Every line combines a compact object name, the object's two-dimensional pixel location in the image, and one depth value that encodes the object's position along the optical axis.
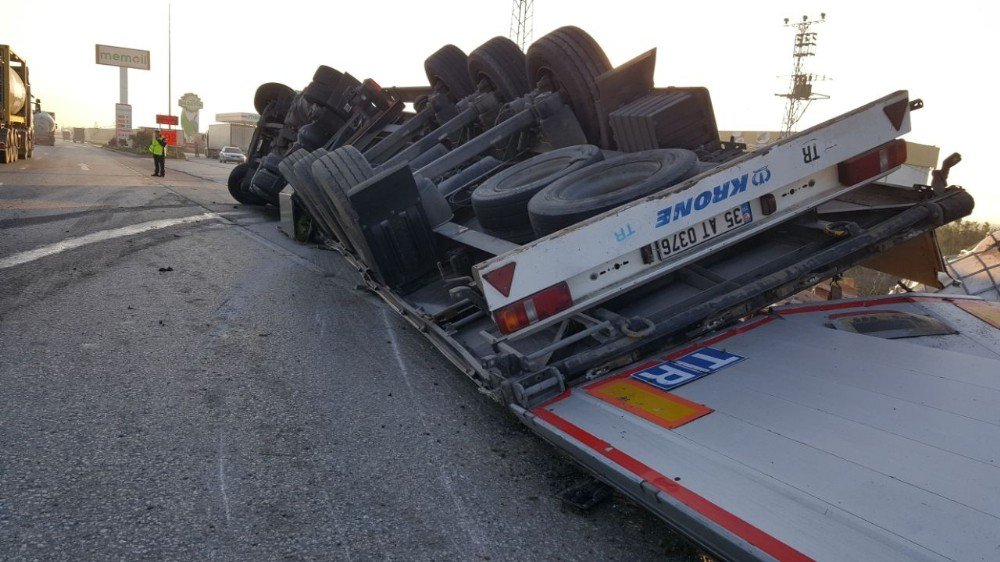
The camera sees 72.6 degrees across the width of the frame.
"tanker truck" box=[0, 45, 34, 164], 20.77
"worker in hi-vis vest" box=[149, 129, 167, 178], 21.28
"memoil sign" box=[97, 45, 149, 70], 73.88
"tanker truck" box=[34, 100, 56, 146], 39.72
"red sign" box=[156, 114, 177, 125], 56.82
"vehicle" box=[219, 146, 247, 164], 47.06
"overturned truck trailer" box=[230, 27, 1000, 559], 1.98
